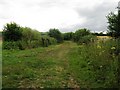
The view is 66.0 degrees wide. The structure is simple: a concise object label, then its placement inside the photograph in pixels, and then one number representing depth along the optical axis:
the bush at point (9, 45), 10.94
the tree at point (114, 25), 6.88
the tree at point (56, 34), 23.68
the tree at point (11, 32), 12.73
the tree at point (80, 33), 21.77
